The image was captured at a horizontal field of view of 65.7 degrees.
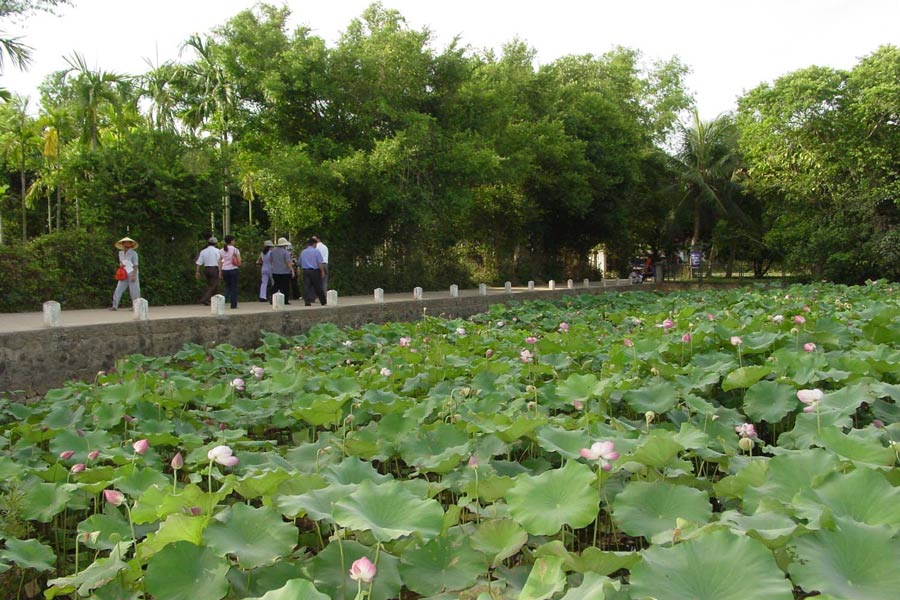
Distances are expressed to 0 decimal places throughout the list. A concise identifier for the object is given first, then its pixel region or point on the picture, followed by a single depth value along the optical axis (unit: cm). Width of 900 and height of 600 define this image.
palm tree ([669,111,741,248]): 3005
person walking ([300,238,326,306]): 1238
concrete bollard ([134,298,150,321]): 913
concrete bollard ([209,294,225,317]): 1020
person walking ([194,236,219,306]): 1226
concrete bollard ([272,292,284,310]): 1158
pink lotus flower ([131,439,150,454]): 239
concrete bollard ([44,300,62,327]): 809
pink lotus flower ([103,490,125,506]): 192
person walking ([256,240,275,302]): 1350
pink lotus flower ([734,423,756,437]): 240
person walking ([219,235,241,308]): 1204
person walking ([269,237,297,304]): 1278
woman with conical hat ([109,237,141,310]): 1084
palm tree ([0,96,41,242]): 2127
